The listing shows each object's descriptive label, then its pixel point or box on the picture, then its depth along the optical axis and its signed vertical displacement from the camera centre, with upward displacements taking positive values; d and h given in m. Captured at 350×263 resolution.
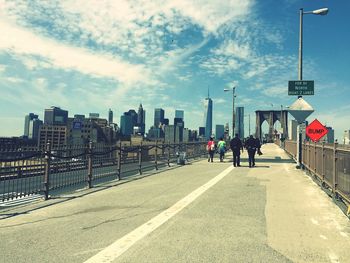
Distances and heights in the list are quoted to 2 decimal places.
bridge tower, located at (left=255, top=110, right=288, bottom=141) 165.12 +12.94
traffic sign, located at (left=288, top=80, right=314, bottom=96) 18.83 +3.06
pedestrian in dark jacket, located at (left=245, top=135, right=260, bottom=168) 19.81 -0.12
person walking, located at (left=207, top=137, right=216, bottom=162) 24.73 -0.35
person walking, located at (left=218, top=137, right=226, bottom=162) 24.82 -0.33
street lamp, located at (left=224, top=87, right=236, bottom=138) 48.87 +5.06
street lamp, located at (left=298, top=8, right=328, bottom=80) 19.77 +6.66
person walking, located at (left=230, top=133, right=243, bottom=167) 20.30 -0.14
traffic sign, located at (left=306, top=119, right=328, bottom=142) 16.92 +0.73
